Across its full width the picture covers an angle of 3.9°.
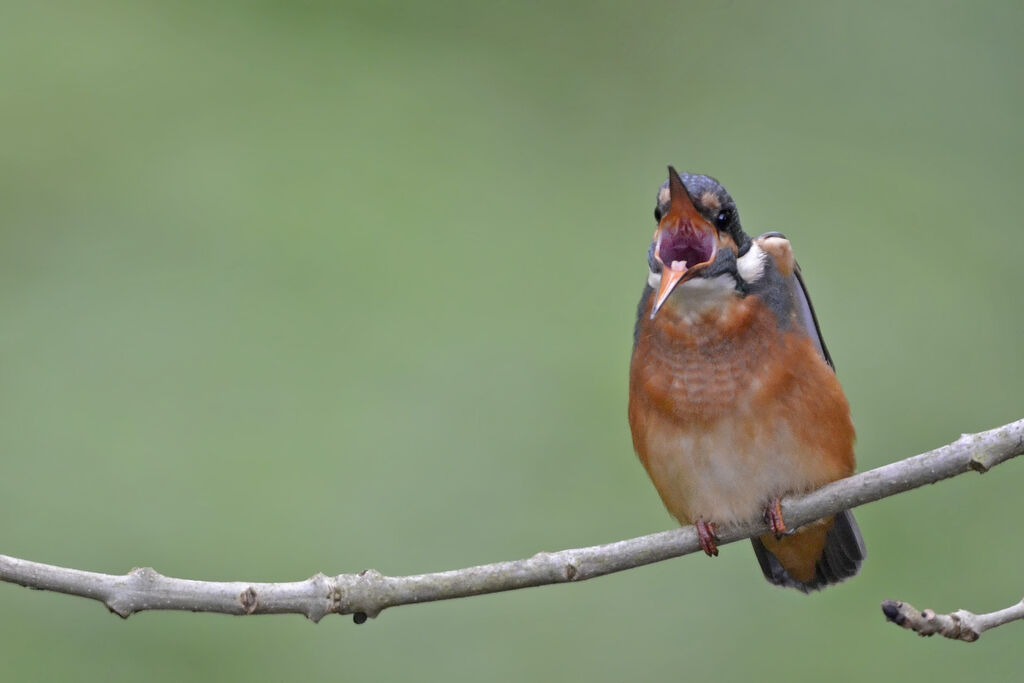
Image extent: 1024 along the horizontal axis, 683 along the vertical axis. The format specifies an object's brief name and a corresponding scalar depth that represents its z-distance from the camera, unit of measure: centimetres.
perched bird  369
